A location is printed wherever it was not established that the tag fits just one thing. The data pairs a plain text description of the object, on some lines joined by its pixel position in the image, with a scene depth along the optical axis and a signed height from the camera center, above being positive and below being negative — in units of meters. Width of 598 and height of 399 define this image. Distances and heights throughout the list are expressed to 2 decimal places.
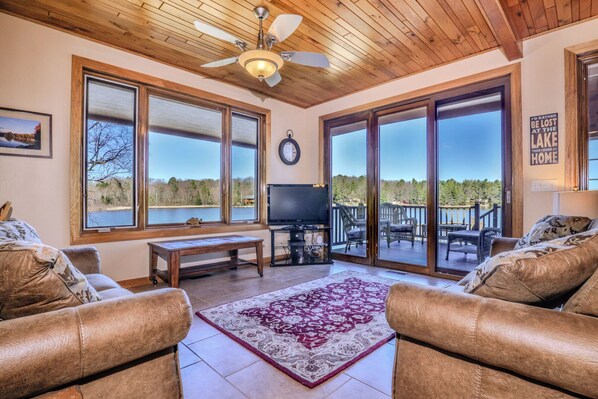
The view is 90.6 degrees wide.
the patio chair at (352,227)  4.87 -0.47
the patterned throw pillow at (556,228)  1.93 -0.19
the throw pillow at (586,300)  0.99 -0.34
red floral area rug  1.89 -1.02
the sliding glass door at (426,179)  3.63 +0.29
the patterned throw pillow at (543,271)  1.05 -0.26
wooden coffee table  3.24 -0.61
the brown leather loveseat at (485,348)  0.89 -0.50
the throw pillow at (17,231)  1.51 -0.17
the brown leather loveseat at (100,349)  0.87 -0.50
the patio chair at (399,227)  4.54 -0.43
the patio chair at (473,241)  3.71 -0.55
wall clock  5.12 +0.87
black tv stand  4.72 -0.76
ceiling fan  2.41 +1.34
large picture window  3.32 +0.54
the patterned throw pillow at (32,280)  0.96 -0.27
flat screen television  4.74 -0.07
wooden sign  2.99 +0.62
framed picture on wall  2.77 +0.65
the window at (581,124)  2.88 +0.73
